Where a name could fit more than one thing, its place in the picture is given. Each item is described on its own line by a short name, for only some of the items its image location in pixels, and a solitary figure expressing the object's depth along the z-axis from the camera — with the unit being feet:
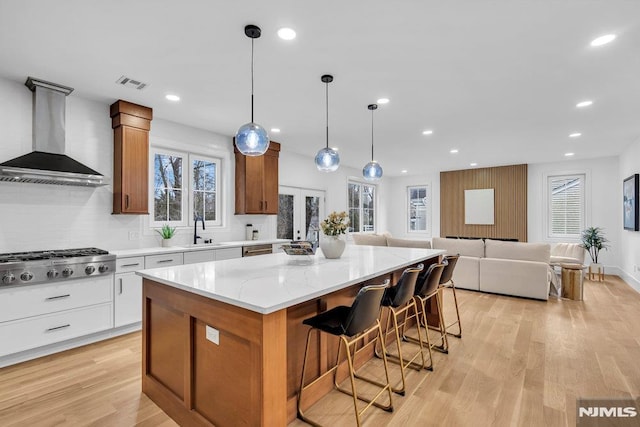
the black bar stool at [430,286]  9.34
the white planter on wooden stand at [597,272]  20.84
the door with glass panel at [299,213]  21.02
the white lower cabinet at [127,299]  11.28
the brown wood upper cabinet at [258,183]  17.08
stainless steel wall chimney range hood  10.13
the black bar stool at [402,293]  7.81
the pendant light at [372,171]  13.33
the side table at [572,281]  15.99
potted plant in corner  21.36
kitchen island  5.26
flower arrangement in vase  9.73
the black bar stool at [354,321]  6.10
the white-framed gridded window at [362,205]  28.19
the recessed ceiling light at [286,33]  7.67
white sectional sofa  16.01
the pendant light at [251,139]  8.33
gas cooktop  9.05
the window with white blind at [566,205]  24.38
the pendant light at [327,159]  11.43
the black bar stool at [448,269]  10.53
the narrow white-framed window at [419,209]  32.04
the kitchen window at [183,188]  14.57
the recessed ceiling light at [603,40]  7.79
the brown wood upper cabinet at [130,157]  12.39
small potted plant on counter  13.84
